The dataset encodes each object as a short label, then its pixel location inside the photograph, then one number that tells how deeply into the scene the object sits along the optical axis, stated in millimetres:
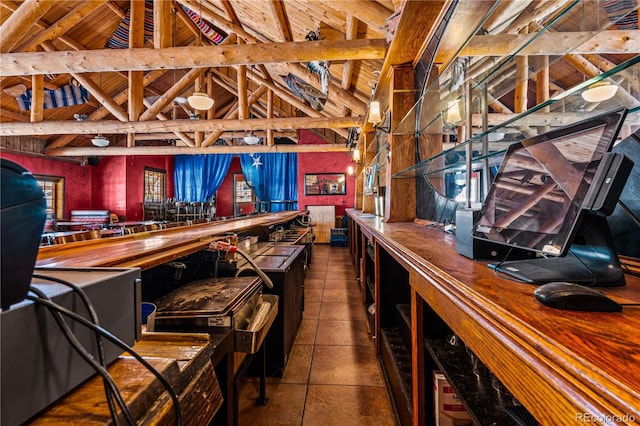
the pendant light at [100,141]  6873
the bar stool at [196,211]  10539
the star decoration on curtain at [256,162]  10311
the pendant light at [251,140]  7509
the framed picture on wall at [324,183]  9562
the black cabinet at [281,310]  1979
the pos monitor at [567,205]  552
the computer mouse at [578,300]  479
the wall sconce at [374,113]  3297
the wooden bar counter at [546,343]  306
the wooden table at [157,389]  459
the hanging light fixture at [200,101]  4949
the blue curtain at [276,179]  10195
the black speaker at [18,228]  392
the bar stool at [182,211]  10219
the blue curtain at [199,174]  11031
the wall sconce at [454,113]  1910
